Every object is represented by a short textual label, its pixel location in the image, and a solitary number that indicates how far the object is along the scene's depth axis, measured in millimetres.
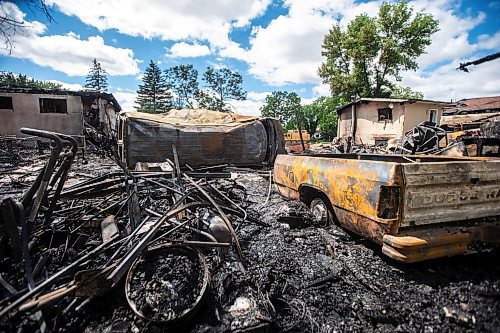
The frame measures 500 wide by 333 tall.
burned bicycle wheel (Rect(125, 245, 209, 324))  1949
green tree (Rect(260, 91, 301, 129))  65125
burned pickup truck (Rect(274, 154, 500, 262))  2287
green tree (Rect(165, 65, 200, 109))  53312
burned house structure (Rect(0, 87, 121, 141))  17875
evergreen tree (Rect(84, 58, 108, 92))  58219
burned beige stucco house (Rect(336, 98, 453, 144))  19641
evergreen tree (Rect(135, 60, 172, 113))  54750
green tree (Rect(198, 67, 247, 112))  53719
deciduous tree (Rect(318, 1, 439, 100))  27859
